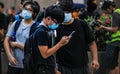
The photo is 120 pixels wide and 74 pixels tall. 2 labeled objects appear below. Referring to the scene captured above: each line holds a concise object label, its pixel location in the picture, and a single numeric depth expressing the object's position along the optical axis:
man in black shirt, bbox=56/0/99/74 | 6.86
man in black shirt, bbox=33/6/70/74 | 5.87
